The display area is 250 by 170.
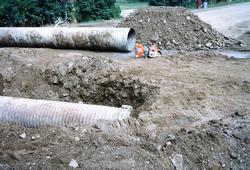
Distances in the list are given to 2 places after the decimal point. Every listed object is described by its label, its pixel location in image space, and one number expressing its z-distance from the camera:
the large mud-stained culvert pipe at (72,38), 10.68
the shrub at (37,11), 16.70
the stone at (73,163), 4.47
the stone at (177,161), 4.46
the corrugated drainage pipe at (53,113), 5.54
